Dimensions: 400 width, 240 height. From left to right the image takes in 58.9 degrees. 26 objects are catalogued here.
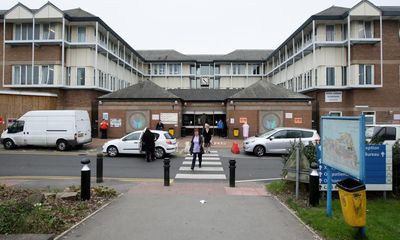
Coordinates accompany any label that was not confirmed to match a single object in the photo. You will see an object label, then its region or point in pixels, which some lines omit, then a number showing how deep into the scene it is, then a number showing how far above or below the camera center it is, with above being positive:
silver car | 19.56 -1.06
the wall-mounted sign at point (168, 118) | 30.92 +0.26
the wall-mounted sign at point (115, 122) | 31.02 -0.10
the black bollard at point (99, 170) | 11.33 -1.59
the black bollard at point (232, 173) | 10.56 -1.56
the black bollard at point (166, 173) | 10.61 -1.57
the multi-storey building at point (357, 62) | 31.64 +5.39
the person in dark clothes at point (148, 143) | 16.70 -1.05
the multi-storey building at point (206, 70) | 59.69 +8.85
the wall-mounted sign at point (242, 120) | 31.19 +0.09
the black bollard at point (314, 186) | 7.59 -1.42
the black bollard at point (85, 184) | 8.22 -1.47
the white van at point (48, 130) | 21.20 -0.57
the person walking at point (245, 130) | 27.51 -0.70
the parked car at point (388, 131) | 16.34 -0.46
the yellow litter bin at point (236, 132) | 31.05 -0.97
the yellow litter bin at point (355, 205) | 5.48 -1.31
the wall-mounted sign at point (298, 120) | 30.67 +0.09
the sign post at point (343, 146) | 5.56 -0.43
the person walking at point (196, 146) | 14.06 -0.99
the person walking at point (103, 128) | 29.95 -0.60
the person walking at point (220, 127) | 34.59 -0.59
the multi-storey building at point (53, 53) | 31.90 +6.28
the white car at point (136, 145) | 18.11 -1.24
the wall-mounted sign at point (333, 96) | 32.97 +2.33
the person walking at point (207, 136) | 21.16 -0.92
